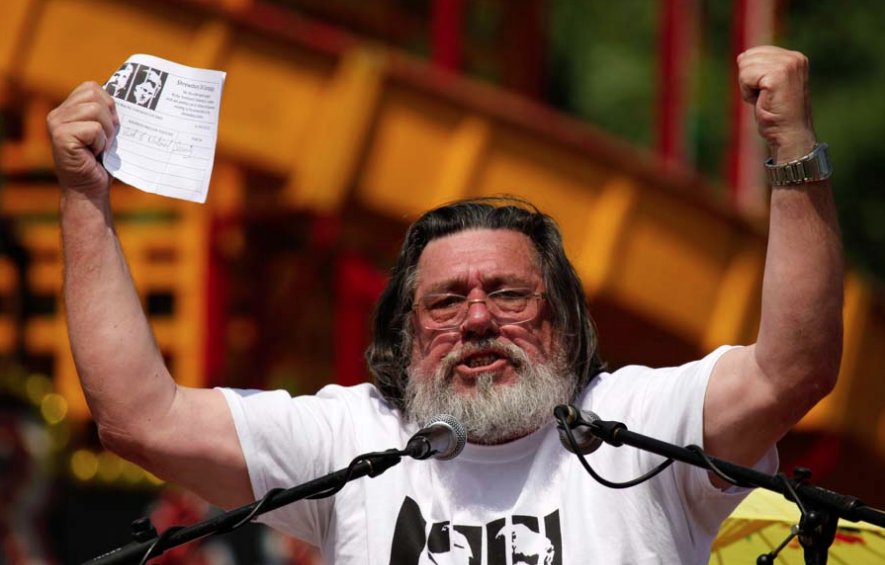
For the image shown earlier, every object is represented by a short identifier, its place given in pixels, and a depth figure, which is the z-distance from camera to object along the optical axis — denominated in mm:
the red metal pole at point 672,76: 19703
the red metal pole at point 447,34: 17375
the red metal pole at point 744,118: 20109
